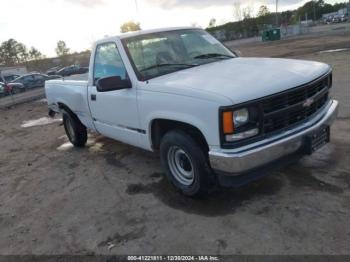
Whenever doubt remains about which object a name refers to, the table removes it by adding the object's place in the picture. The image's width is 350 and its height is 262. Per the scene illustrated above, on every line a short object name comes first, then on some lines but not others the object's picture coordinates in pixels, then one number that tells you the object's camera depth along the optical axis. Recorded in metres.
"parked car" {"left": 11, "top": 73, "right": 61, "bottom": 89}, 29.45
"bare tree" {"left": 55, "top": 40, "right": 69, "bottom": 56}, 85.28
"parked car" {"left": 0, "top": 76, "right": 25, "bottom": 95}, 25.74
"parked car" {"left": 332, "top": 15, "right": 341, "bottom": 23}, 73.56
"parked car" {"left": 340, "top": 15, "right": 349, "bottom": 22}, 71.25
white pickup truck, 3.57
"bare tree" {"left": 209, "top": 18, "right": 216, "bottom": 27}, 97.69
